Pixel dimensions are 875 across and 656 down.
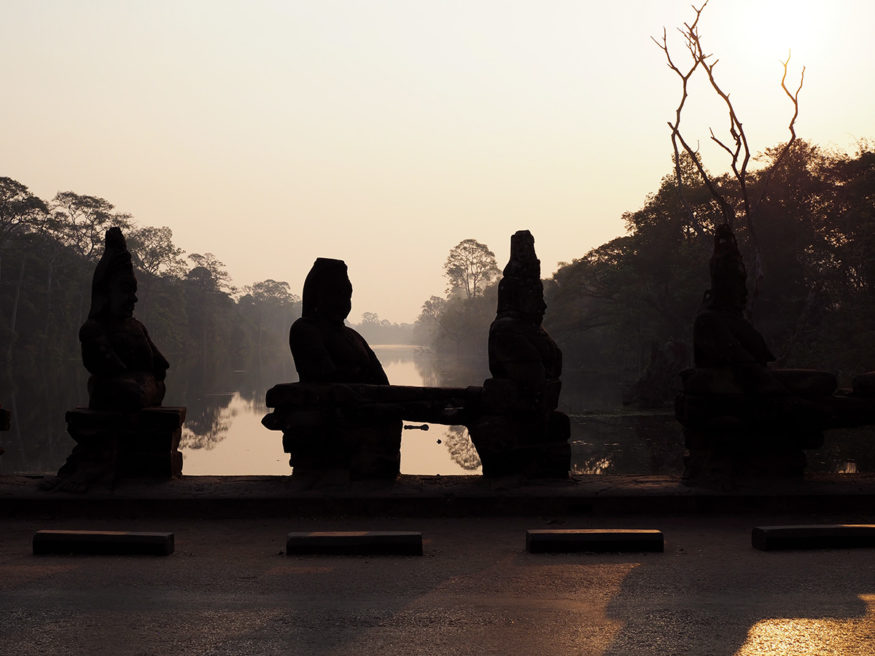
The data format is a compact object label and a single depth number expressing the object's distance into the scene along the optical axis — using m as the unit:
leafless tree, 25.91
